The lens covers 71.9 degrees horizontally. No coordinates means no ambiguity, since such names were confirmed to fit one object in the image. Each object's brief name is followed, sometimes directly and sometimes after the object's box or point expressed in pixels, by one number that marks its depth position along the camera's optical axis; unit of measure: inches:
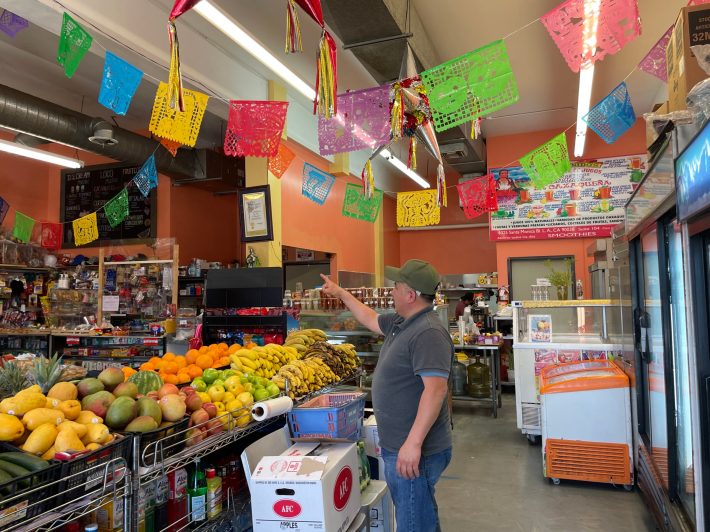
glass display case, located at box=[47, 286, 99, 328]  310.8
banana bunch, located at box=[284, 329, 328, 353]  155.2
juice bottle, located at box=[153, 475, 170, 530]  81.4
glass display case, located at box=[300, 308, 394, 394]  228.4
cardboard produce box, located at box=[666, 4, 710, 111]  95.8
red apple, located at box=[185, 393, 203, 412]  91.3
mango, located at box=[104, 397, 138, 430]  78.3
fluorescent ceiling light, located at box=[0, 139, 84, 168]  269.8
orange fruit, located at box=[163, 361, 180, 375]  122.3
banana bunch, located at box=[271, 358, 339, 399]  118.4
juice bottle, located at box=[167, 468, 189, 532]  84.6
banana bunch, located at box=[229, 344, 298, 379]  124.7
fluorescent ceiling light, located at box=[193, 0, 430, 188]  145.4
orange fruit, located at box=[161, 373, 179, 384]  112.8
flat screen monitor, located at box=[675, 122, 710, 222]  69.3
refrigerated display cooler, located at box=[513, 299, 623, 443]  208.5
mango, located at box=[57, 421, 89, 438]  69.5
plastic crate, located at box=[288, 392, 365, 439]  102.3
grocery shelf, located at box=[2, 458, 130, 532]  53.8
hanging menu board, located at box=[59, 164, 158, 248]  364.8
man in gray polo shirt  90.7
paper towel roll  92.0
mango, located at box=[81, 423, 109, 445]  69.7
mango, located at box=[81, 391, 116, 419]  79.6
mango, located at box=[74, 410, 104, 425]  74.5
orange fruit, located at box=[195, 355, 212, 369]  127.6
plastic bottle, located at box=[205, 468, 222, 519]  88.6
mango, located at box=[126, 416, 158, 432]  75.9
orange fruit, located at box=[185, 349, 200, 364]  132.3
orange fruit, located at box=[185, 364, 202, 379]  118.5
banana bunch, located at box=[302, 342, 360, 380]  144.7
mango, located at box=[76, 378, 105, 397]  85.0
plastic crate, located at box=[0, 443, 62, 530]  51.3
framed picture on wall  281.3
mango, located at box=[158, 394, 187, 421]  83.7
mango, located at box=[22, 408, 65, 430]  70.8
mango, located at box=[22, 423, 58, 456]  66.6
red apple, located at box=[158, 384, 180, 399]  90.4
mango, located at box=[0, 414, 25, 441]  67.6
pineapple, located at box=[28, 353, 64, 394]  87.0
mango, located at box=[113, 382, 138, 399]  86.7
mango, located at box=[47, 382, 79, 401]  80.7
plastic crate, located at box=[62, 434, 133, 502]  59.4
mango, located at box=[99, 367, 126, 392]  90.2
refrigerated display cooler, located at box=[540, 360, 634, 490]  166.2
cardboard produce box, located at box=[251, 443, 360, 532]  76.7
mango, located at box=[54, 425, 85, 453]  66.1
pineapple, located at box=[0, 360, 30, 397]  87.3
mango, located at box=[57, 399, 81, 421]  75.6
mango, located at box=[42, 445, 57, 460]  67.0
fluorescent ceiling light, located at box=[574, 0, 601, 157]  136.6
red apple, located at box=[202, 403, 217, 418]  90.7
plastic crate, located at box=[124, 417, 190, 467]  70.9
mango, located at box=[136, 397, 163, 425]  81.0
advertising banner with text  371.2
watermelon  98.3
